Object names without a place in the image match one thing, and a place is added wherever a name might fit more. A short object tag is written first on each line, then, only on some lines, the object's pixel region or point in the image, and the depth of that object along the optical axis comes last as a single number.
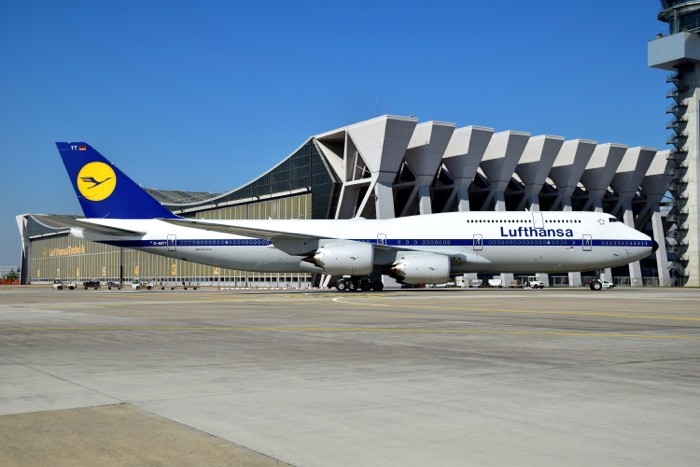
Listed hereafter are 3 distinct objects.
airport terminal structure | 67.62
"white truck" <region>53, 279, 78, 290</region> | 80.00
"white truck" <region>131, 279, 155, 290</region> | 78.09
